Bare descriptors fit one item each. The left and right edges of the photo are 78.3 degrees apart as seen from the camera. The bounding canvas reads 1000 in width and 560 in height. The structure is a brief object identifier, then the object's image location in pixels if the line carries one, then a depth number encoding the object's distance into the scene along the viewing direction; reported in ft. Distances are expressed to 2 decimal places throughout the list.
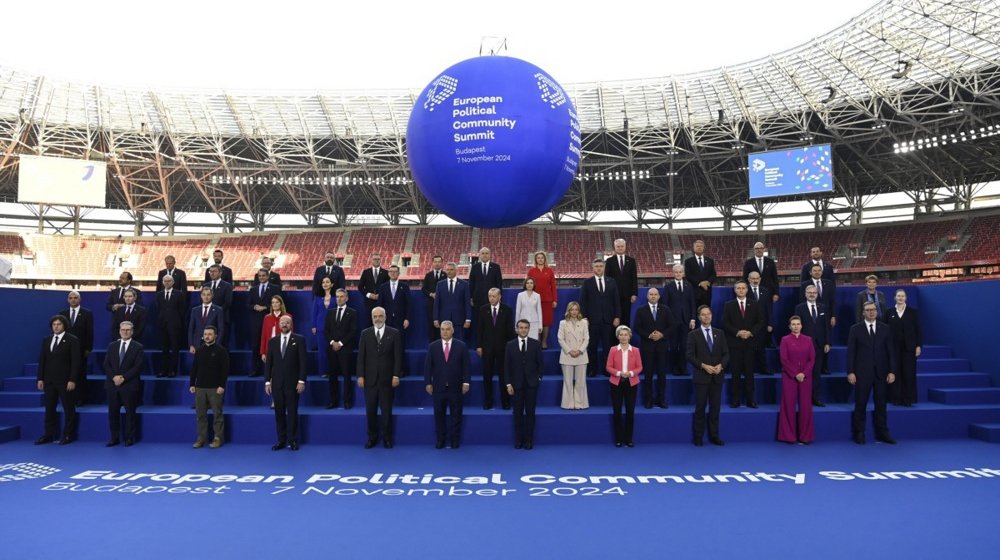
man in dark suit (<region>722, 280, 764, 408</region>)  24.95
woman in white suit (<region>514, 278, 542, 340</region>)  26.27
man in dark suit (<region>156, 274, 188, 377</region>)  28.48
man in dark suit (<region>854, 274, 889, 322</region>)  27.14
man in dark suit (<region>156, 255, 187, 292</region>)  29.78
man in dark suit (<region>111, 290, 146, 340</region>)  27.45
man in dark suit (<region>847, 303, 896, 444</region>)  23.62
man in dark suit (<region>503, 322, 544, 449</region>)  23.07
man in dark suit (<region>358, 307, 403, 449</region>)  23.20
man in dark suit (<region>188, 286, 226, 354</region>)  26.58
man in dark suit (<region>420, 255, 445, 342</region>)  28.71
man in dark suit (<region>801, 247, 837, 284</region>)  28.00
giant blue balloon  15.67
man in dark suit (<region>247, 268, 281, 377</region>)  28.38
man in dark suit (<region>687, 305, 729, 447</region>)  23.25
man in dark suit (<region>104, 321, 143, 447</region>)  23.90
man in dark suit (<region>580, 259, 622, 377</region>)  26.45
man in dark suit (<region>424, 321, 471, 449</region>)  23.06
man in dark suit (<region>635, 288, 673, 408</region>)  24.88
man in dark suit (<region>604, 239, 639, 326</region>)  27.50
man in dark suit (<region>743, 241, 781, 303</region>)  28.19
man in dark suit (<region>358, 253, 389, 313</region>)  28.99
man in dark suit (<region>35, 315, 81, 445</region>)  24.29
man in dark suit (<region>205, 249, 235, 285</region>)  29.15
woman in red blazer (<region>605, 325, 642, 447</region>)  22.95
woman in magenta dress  23.43
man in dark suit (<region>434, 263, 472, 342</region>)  27.02
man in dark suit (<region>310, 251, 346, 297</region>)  28.58
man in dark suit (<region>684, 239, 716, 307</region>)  28.07
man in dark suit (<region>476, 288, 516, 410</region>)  25.26
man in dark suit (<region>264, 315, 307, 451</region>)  23.04
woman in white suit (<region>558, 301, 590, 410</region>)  24.59
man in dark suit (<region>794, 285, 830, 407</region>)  25.55
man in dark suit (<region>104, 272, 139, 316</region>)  28.78
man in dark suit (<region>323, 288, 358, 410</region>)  25.21
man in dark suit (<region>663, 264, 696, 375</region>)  26.81
